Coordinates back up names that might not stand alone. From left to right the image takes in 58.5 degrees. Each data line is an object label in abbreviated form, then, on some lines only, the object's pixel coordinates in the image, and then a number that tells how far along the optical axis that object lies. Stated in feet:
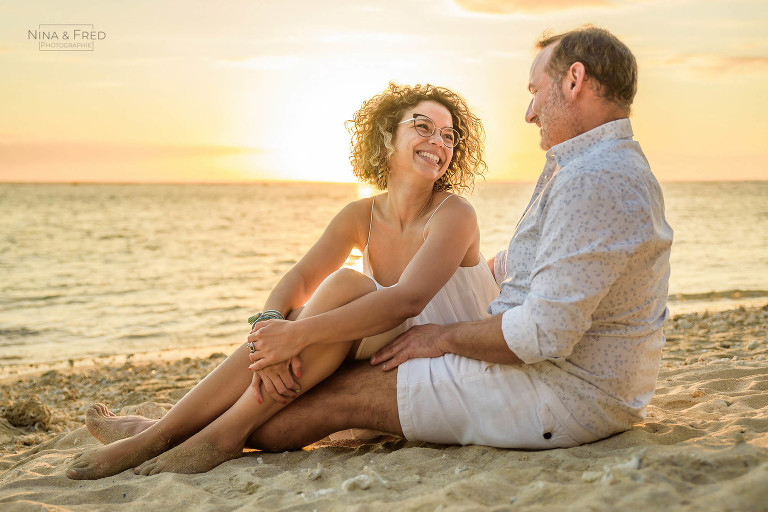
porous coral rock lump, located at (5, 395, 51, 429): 16.07
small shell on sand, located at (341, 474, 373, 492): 8.75
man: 8.45
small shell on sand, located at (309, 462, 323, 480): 9.53
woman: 10.78
